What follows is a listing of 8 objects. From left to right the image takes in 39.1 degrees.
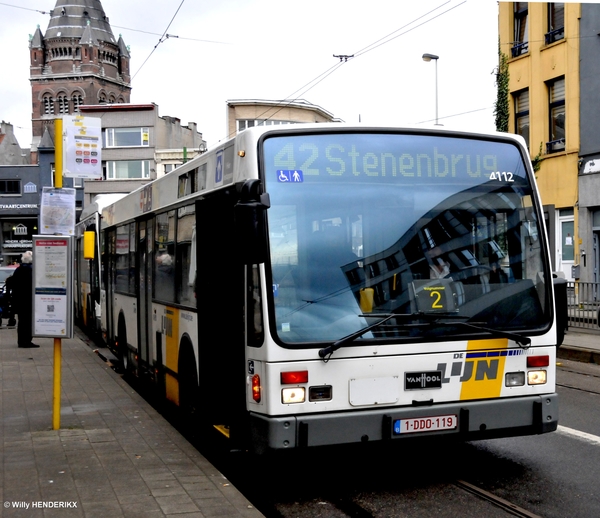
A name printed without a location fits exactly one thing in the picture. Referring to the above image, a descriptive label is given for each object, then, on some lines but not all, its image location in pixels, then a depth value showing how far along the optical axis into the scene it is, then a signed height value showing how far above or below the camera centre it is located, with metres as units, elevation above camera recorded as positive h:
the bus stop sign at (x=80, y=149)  8.61 +1.19
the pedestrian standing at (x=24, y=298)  16.73 -0.64
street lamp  31.60 +7.62
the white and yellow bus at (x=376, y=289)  5.98 -0.22
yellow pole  8.16 -0.86
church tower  136.25 +33.24
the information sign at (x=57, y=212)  8.39 +0.53
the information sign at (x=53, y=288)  8.38 -0.23
